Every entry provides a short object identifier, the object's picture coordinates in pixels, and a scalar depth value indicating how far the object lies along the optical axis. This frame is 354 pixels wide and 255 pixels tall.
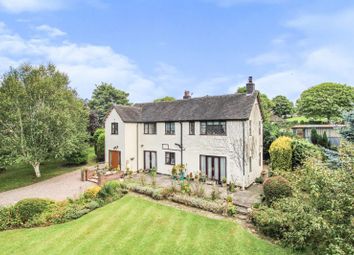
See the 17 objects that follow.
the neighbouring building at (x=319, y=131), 27.28
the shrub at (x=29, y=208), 14.66
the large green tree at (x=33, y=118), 23.46
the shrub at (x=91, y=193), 16.89
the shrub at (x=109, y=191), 16.75
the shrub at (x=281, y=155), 19.77
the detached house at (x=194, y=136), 18.91
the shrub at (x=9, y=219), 14.28
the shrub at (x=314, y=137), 26.52
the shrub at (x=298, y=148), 19.78
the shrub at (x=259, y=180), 20.39
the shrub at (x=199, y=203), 13.39
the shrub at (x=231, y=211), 12.98
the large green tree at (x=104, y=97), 54.88
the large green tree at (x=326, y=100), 56.72
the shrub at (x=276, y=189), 12.79
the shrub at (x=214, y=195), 14.87
